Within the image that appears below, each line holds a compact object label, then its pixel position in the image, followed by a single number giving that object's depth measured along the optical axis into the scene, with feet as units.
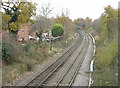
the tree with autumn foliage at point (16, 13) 49.78
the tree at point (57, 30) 128.47
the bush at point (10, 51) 42.09
